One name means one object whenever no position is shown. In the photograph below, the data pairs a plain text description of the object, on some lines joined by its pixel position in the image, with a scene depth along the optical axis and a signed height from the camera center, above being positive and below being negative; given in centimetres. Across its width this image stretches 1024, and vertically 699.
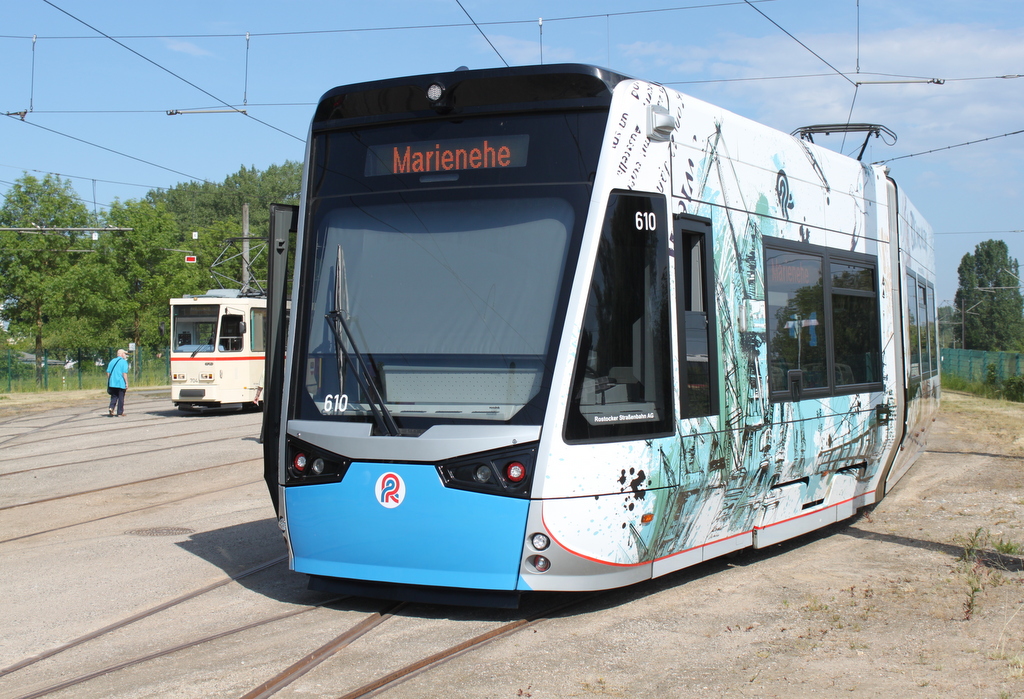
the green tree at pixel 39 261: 3991 +540
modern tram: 538 +29
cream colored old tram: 2481 +110
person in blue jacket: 2414 +35
